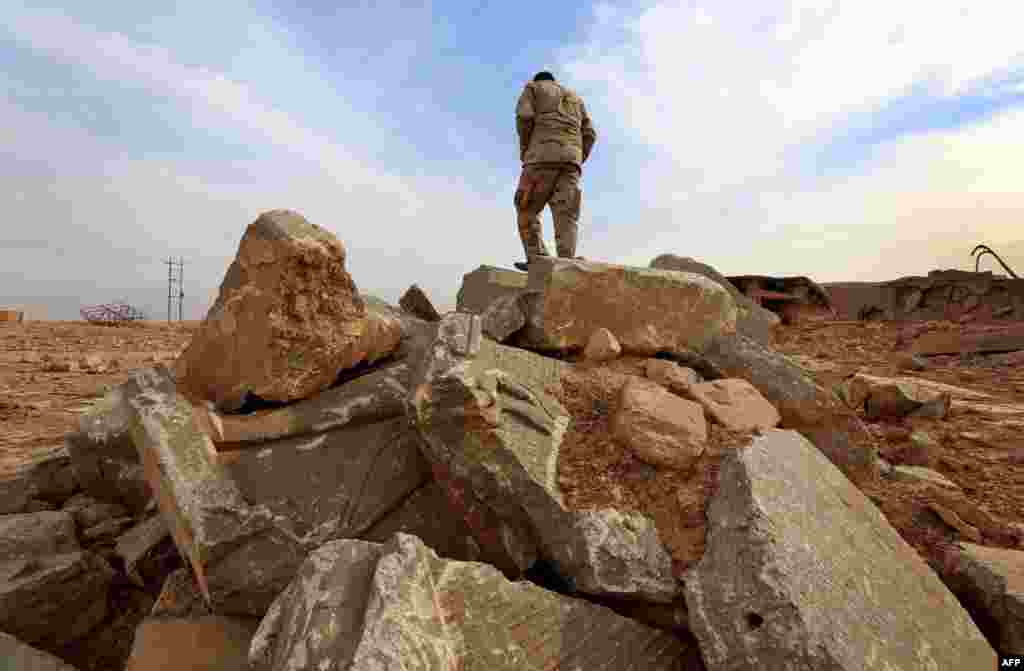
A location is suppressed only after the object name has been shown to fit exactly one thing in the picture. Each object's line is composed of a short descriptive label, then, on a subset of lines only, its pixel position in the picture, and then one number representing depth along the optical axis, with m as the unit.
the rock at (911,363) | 6.90
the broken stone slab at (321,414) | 2.23
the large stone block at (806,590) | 1.32
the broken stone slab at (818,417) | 2.52
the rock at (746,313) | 3.76
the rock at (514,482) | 1.65
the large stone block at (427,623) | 1.22
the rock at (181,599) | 2.03
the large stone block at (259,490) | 1.95
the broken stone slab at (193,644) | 1.81
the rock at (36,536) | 2.58
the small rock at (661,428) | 1.90
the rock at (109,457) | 3.03
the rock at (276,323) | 2.20
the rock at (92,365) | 8.41
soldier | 4.76
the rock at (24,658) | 1.91
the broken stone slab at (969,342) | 8.03
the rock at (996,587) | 1.72
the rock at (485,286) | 4.14
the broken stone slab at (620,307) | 2.73
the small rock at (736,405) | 2.15
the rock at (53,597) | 2.30
